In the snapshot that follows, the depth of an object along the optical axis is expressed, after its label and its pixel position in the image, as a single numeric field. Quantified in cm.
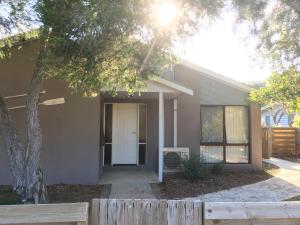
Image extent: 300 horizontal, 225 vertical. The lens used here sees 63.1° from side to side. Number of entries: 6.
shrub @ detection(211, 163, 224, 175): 816
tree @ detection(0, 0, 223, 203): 390
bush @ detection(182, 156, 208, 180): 728
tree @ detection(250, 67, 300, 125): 636
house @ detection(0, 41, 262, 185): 869
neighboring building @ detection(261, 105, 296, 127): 2274
